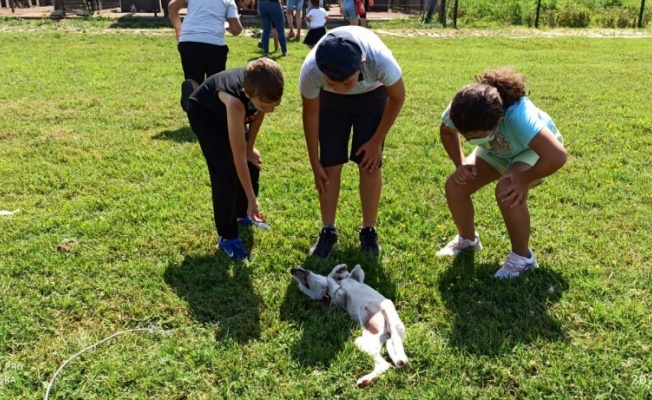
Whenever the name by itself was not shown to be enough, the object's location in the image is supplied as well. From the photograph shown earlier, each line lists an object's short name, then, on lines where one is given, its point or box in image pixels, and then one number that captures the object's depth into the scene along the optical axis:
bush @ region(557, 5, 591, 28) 16.78
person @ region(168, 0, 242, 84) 5.27
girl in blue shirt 2.59
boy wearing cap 2.59
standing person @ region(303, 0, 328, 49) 10.45
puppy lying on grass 2.47
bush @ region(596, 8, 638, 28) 17.05
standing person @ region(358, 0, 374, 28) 12.91
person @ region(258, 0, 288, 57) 10.15
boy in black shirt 2.84
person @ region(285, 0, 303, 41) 12.62
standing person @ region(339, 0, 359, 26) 12.79
